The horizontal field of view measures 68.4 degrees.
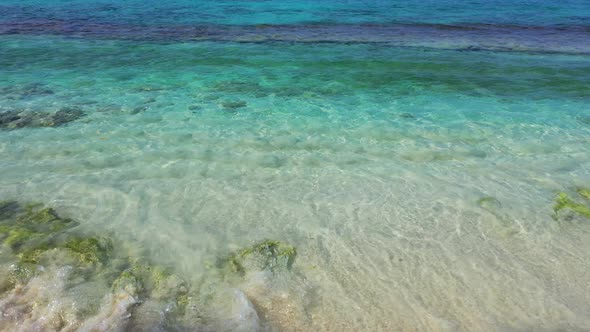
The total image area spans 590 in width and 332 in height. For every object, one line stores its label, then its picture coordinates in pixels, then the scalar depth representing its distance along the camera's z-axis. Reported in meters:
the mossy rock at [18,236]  5.57
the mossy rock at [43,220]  5.99
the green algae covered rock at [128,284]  4.80
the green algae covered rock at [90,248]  5.32
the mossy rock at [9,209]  6.25
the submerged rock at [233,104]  11.25
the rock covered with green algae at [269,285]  4.47
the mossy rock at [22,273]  4.86
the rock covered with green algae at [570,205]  6.62
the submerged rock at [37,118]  9.81
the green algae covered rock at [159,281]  4.81
